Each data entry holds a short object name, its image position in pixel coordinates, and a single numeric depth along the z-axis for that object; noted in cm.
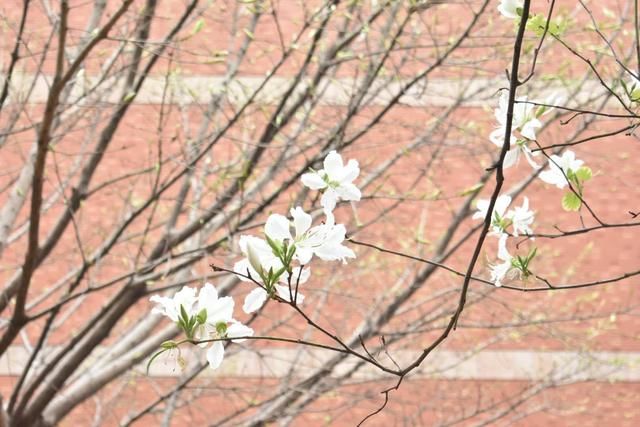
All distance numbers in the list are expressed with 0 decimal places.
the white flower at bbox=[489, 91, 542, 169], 379
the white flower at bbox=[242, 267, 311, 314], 366
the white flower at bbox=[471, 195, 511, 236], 394
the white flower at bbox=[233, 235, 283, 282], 360
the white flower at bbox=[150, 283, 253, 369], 365
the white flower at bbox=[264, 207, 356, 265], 361
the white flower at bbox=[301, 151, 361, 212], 376
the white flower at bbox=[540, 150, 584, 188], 393
